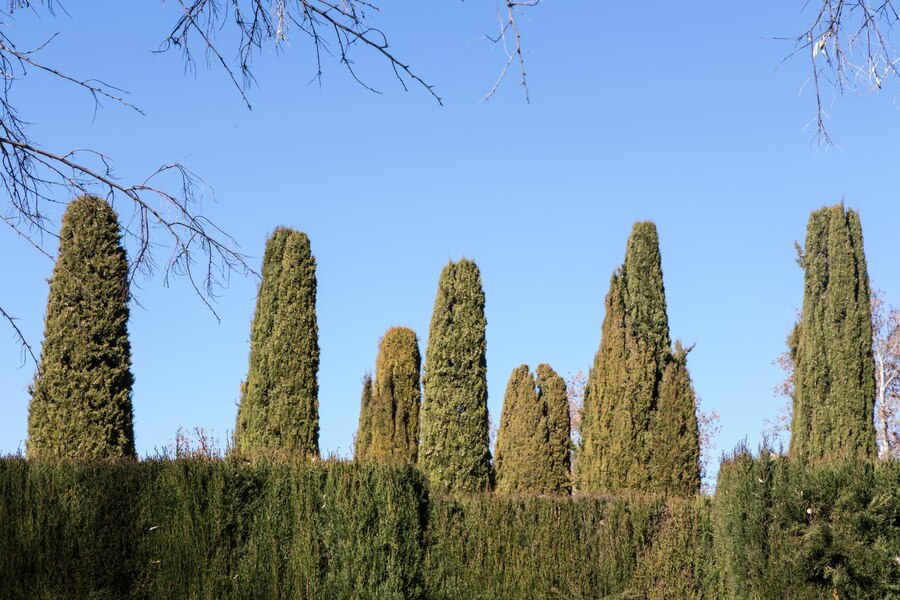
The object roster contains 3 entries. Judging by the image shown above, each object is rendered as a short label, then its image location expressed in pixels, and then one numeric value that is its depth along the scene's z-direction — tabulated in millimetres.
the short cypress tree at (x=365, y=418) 20875
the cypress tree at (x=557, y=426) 18047
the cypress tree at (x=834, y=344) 17641
